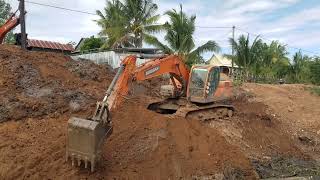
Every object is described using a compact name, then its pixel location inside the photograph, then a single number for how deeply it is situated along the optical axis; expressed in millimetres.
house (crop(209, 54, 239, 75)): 32112
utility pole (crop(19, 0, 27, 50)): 8506
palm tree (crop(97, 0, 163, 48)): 15685
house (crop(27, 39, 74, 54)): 17120
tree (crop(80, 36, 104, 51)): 17864
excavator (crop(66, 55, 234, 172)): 4404
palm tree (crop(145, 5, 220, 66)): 14212
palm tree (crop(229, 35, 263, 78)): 16344
